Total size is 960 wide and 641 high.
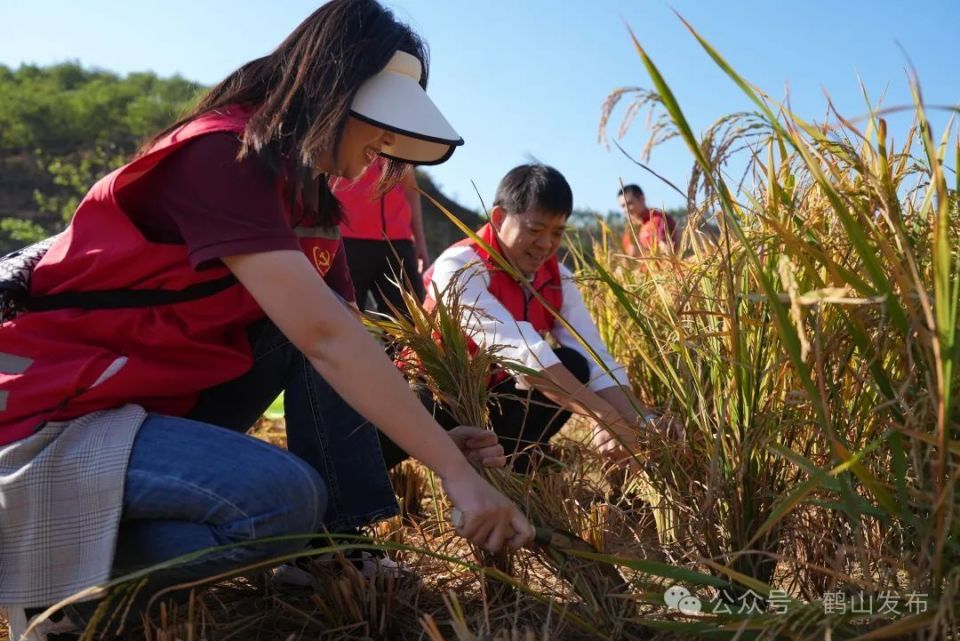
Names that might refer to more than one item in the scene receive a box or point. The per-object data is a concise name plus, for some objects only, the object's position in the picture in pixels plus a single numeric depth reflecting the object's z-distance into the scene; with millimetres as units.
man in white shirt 1850
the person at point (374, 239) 2867
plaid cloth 1207
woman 1183
